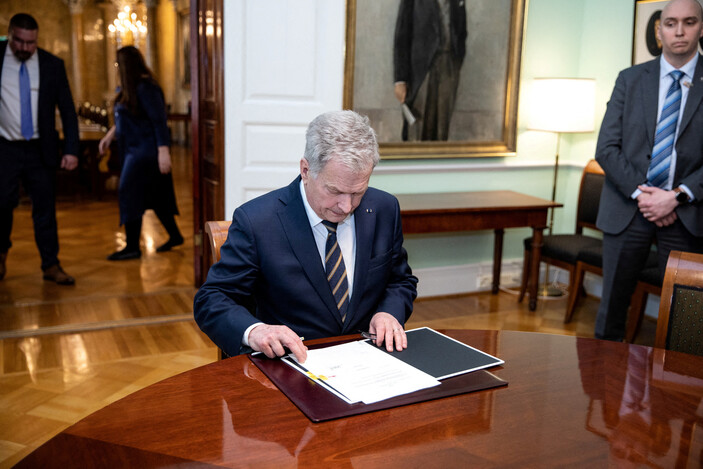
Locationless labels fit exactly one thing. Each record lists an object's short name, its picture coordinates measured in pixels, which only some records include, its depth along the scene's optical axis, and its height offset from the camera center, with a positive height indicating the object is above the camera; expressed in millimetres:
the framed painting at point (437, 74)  4469 +123
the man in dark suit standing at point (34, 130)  4590 -353
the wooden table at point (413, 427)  1138 -614
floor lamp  4574 -47
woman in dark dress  5227 -504
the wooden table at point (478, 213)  4223 -759
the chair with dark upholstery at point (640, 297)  3856 -1147
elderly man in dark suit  1700 -463
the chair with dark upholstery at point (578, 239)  4508 -959
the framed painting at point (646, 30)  4418 +456
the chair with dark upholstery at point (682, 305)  1900 -569
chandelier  15130 +1068
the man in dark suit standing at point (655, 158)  3074 -271
